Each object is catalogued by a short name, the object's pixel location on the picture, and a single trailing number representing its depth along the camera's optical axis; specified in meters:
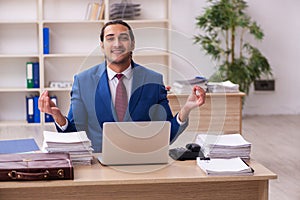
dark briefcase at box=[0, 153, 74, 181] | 2.59
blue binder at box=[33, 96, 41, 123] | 7.65
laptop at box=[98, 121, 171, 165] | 2.74
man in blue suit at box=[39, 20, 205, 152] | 2.97
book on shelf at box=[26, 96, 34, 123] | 7.64
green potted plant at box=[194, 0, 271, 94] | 7.68
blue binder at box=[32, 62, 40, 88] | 7.68
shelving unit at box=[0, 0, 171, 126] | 7.76
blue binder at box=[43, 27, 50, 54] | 7.58
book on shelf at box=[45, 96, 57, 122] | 7.70
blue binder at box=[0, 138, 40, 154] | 3.83
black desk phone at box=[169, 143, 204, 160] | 3.01
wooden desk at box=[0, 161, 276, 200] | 2.64
